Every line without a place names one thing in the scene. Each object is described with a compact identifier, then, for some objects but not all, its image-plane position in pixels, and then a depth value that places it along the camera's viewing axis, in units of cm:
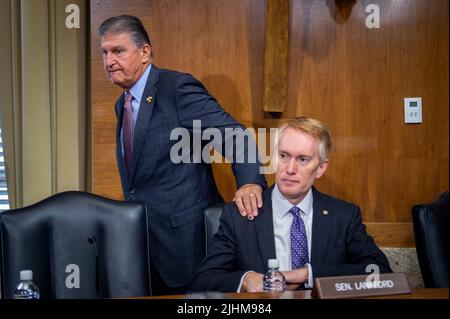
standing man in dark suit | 268
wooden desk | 157
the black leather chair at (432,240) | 216
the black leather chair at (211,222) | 228
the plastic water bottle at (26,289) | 187
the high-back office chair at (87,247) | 212
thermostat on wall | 298
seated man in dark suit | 219
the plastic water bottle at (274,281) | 192
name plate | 147
